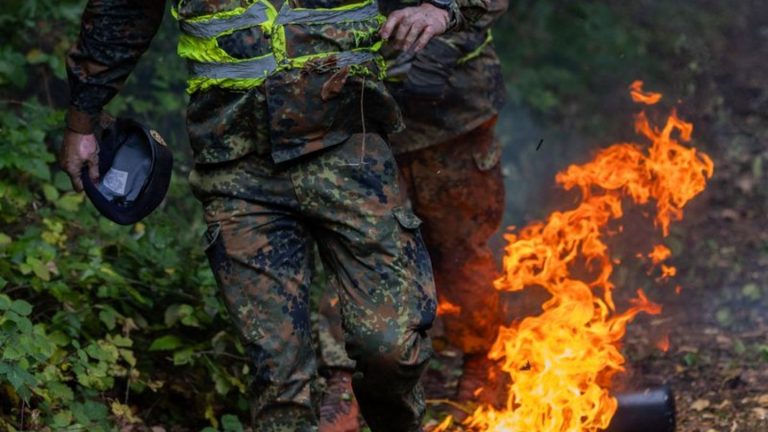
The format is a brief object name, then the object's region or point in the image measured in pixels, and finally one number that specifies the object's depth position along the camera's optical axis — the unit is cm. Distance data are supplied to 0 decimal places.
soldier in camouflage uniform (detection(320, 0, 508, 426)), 1140
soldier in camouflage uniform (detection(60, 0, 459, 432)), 808
